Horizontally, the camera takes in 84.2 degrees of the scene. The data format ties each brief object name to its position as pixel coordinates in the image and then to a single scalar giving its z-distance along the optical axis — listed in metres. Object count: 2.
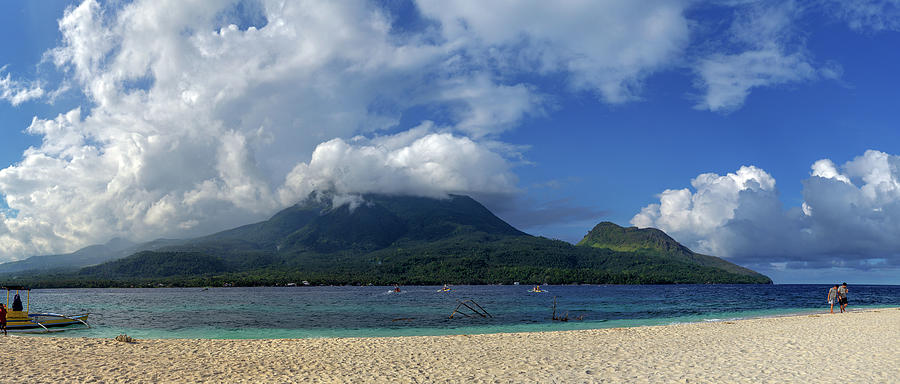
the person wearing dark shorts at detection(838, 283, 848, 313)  39.12
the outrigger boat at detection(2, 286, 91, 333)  30.81
